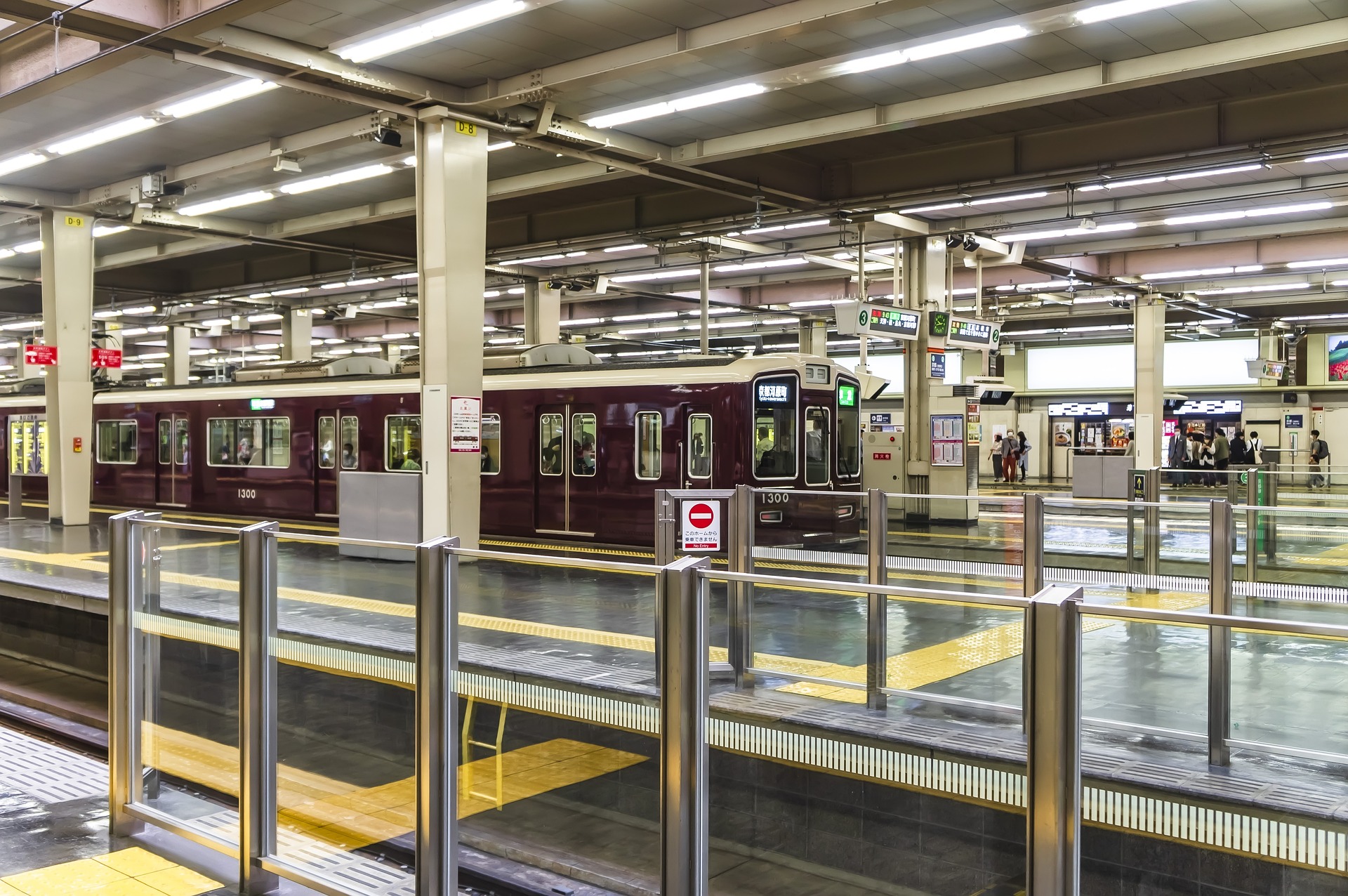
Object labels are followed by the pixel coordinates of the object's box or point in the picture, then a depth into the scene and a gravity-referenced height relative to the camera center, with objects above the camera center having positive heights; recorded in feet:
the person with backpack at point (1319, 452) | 113.50 -1.55
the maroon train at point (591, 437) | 46.55 -0.05
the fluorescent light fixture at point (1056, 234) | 66.23 +12.10
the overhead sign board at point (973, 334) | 67.77 +6.07
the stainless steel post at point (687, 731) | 11.25 -2.90
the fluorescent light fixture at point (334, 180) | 52.70 +12.09
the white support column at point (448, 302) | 43.55 +5.10
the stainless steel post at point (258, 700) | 16.22 -3.75
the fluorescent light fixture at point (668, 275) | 88.94 +12.55
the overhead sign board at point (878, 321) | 59.00 +6.13
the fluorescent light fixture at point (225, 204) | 58.34 +12.11
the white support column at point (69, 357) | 63.21 +4.35
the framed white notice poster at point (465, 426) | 43.65 +0.38
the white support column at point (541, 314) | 83.51 +8.88
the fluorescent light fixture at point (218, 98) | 42.50 +12.76
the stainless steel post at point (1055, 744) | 9.21 -2.50
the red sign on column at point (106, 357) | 76.33 +5.18
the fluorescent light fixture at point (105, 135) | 47.24 +12.85
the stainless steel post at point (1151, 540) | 27.07 -2.53
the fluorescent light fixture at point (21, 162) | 53.83 +12.93
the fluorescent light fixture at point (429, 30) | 34.32 +12.70
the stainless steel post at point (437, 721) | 13.97 -3.48
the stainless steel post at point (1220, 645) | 14.66 -2.95
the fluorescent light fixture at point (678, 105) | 40.67 +12.21
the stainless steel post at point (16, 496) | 70.08 -3.73
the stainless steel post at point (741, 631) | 13.80 -2.64
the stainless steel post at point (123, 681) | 18.50 -3.98
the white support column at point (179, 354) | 110.93 +7.85
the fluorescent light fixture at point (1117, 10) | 33.24 +12.34
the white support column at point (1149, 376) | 91.91 +4.81
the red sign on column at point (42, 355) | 62.64 +4.39
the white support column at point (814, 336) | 109.40 +9.63
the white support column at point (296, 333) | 101.40 +9.04
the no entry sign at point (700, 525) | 25.25 -1.97
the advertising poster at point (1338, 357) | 121.90 +8.30
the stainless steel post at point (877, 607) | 13.80 -2.69
